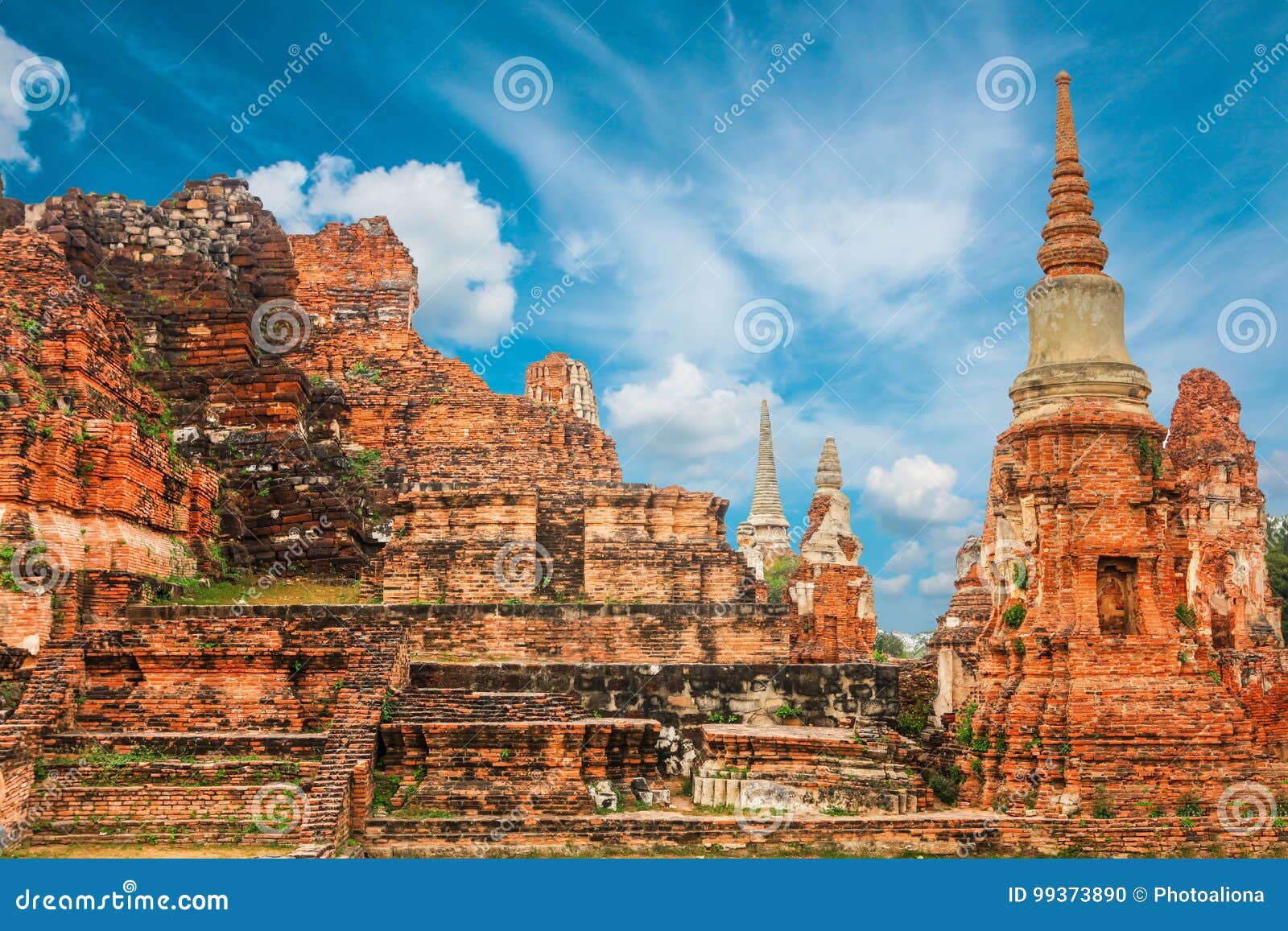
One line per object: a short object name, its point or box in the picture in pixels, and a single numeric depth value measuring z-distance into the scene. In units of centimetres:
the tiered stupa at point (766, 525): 5441
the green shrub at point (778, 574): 4759
